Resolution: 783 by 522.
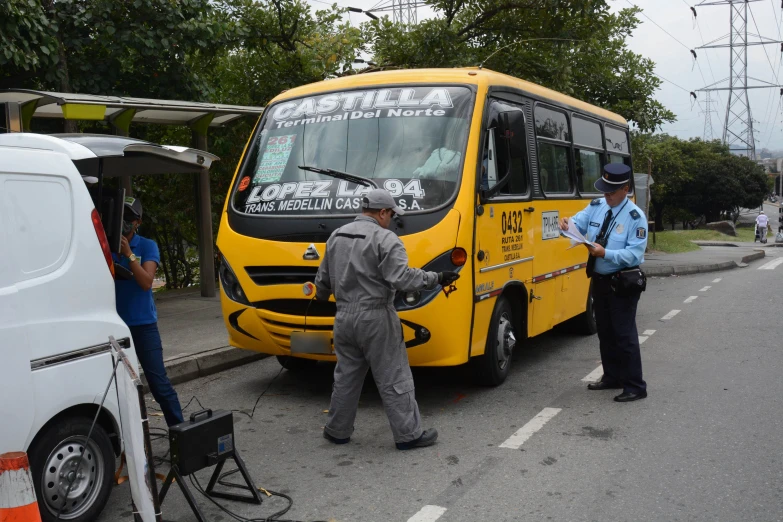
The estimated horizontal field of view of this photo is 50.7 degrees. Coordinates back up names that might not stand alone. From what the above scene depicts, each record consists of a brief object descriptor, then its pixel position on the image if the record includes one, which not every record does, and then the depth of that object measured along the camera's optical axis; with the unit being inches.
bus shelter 303.9
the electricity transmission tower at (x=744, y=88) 2291.0
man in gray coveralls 205.0
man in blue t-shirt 192.7
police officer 255.4
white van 143.6
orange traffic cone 122.1
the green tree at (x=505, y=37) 558.6
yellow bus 241.4
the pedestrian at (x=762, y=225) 1626.5
